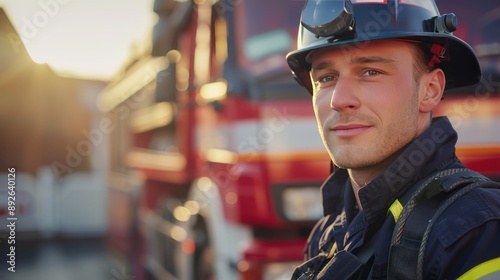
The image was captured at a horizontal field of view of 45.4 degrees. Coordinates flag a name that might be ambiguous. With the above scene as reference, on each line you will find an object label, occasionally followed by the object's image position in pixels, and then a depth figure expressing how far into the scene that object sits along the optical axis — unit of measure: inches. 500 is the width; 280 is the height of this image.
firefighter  48.6
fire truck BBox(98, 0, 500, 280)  121.4
